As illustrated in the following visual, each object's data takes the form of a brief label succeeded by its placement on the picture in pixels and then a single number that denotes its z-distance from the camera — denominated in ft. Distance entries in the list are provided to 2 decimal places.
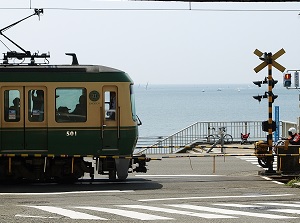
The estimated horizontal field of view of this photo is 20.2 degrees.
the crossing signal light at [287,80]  121.39
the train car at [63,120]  78.84
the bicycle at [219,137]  124.62
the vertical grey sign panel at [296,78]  129.86
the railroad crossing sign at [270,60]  87.56
